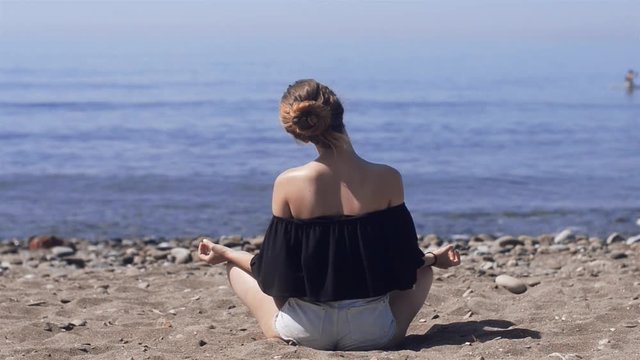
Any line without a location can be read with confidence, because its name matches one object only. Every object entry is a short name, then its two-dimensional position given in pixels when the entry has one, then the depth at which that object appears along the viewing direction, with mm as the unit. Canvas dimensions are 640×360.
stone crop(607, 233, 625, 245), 11128
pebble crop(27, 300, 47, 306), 6914
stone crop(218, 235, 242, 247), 10420
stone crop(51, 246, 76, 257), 10664
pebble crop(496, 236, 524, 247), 10469
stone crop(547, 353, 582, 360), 4977
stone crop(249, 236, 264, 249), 10089
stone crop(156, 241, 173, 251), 10855
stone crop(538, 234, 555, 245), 11088
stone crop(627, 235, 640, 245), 11056
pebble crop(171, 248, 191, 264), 9477
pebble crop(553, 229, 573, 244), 11242
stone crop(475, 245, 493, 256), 9714
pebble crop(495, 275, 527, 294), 7043
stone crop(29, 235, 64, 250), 11422
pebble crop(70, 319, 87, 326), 6254
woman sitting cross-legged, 5234
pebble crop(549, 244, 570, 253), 9938
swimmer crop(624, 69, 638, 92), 37188
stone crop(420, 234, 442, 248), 11039
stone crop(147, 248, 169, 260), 9964
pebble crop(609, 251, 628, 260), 8878
